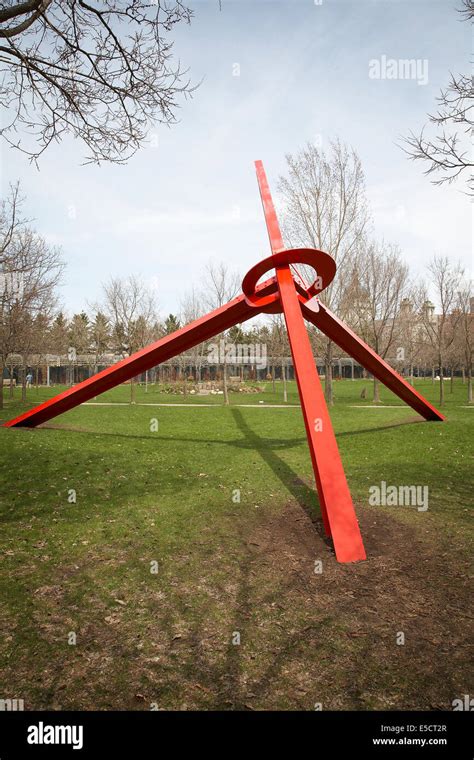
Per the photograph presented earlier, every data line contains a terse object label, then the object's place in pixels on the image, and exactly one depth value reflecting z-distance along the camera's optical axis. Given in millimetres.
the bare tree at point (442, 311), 22188
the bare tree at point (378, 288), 21906
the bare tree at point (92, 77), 5695
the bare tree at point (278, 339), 28652
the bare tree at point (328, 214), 20047
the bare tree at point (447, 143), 6520
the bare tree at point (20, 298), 13188
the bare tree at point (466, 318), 23312
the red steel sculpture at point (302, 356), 5797
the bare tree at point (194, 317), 33812
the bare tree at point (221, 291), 23678
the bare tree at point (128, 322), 26375
